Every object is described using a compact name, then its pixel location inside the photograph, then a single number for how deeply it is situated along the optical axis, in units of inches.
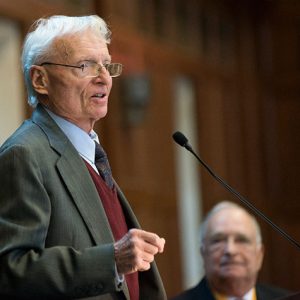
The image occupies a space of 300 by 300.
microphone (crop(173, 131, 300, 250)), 252.4
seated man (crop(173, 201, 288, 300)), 381.1
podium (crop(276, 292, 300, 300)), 237.9
